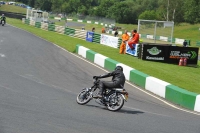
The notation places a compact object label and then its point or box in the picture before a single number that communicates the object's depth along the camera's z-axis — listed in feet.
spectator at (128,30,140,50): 97.66
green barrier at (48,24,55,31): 169.89
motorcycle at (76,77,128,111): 38.99
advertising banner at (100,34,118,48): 120.16
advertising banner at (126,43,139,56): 97.62
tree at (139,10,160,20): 337.35
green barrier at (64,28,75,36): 152.35
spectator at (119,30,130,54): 101.40
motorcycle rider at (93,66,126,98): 39.42
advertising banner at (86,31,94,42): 136.87
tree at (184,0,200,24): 313.53
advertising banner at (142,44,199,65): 93.58
